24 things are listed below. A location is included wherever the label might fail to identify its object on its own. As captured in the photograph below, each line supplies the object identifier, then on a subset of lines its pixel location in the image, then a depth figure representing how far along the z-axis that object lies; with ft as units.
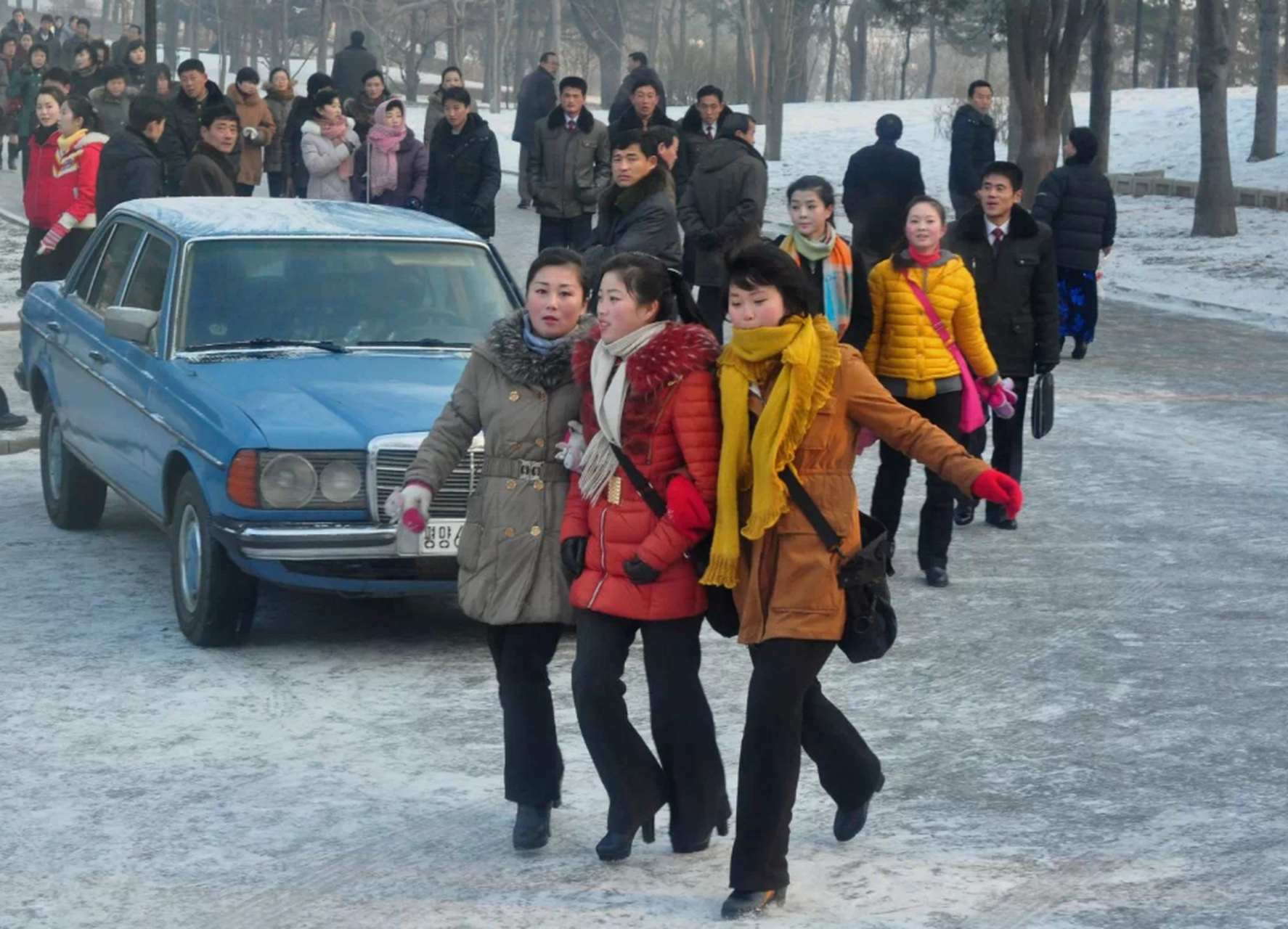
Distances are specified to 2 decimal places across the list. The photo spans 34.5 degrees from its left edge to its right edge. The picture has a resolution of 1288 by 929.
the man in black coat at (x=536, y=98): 87.16
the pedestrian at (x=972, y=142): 64.64
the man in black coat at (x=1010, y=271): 31.68
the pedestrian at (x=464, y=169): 50.34
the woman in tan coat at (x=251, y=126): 63.00
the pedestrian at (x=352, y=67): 87.02
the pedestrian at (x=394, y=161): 52.60
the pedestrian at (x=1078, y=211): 48.11
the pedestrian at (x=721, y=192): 41.45
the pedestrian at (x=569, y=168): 51.90
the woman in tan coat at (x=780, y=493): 15.89
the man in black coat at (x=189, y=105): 57.82
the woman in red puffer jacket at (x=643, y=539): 16.49
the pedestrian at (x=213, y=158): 43.01
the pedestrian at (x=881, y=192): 51.08
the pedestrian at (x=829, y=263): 27.84
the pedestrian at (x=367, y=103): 64.54
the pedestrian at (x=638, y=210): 33.53
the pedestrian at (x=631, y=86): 61.98
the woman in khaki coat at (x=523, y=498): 17.53
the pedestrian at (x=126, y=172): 46.39
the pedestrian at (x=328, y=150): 51.88
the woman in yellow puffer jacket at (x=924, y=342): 27.94
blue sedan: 23.79
